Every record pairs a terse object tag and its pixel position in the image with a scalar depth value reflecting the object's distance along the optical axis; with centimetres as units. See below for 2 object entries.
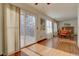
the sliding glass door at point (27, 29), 155
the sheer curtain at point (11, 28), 119
